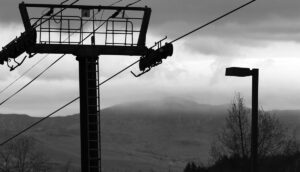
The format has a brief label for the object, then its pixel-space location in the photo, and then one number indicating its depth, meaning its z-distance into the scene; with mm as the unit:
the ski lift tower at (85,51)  43906
